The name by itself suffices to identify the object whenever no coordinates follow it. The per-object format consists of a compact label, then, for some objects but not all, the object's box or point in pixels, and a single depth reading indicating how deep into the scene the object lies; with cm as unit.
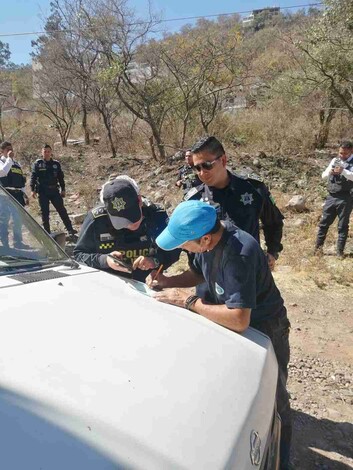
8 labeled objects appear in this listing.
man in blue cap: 173
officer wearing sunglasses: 244
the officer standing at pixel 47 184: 796
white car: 100
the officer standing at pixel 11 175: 703
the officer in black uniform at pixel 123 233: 237
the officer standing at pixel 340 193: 602
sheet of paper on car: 203
